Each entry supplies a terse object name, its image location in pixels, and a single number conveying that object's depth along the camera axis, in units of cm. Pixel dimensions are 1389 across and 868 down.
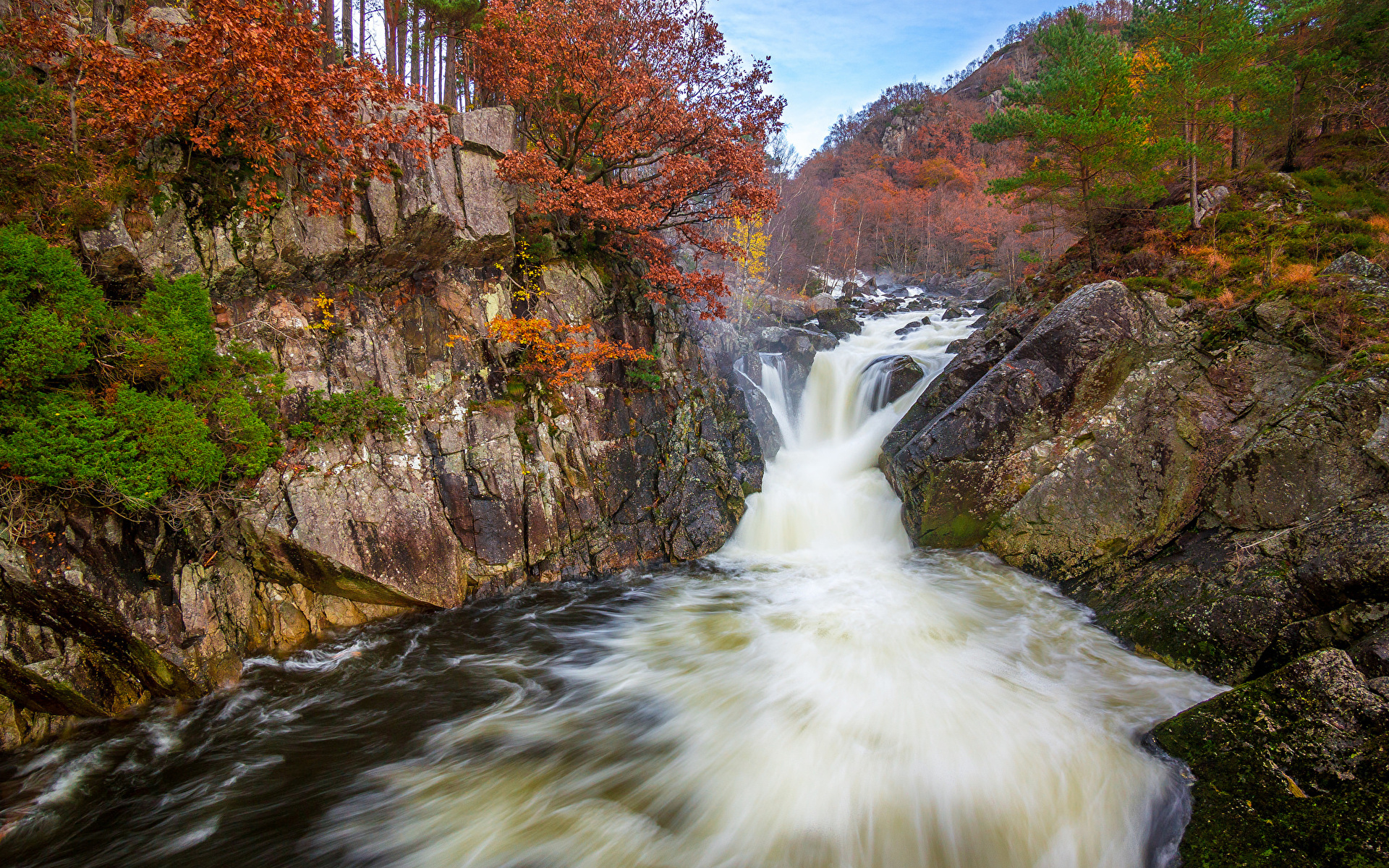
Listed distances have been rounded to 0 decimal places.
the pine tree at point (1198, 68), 1066
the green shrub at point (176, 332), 571
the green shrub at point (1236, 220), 1055
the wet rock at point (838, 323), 2461
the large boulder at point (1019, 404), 953
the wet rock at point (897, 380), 1497
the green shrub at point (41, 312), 477
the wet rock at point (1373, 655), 432
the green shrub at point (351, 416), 711
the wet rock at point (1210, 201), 1133
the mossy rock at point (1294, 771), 368
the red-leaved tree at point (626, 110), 903
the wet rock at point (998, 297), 2481
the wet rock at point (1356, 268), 809
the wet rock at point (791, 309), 2773
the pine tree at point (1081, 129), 1059
